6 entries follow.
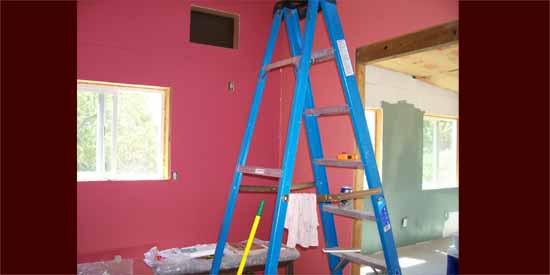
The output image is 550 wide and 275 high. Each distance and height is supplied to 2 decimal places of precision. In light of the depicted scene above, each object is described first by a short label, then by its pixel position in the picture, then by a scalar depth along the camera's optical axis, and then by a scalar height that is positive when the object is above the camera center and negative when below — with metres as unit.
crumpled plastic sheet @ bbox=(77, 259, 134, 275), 2.79 -0.90
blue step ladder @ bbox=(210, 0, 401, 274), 1.88 -0.01
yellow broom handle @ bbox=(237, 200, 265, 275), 2.06 -0.50
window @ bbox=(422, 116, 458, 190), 6.42 -0.14
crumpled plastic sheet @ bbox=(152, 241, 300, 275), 2.91 -0.90
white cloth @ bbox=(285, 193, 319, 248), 2.79 -0.54
